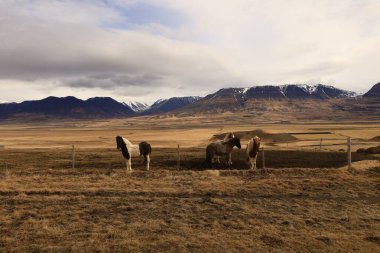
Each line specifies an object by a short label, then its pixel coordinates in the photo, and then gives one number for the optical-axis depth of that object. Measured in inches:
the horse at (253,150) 901.2
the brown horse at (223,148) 973.6
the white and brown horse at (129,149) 881.5
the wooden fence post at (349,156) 804.9
